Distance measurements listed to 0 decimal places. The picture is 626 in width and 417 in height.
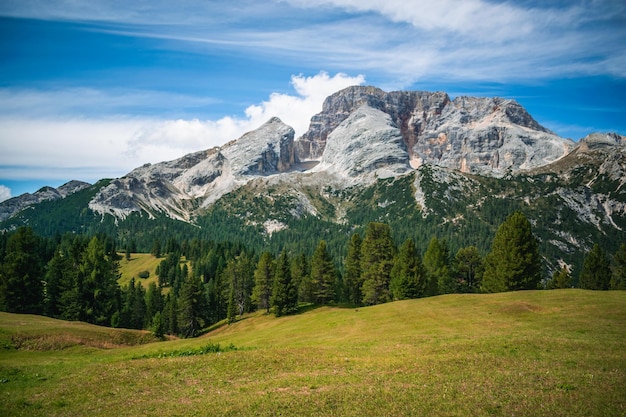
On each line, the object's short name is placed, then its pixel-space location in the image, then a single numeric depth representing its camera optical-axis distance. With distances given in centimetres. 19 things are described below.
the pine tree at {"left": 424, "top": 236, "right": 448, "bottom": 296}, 8331
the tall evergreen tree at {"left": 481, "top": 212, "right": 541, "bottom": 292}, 6412
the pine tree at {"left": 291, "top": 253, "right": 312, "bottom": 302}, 8762
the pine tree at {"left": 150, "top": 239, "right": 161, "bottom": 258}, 18300
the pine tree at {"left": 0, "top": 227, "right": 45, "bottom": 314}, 6794
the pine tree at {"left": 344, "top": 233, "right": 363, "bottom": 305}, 8219
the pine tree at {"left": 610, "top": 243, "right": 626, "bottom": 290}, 7950
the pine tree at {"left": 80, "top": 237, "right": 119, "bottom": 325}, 7506
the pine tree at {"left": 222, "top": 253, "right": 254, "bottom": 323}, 9862
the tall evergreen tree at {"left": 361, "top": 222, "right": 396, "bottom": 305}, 7200
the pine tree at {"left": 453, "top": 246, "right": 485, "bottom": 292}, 8950
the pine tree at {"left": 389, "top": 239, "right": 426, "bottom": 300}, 6719
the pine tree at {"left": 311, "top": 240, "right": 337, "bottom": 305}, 7844
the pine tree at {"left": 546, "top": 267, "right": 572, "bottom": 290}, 8862
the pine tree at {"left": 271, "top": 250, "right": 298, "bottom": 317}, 7344
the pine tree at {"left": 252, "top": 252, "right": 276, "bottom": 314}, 8400
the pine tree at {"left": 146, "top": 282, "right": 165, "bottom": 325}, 10469
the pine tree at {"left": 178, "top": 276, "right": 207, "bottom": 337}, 8281
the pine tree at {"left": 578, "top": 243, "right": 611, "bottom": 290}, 8319
